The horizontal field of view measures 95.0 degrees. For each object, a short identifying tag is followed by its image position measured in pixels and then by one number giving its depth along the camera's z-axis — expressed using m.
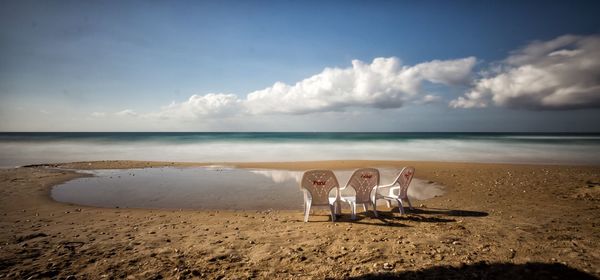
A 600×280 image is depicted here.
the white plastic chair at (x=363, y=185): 5.62
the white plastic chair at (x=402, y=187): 6.04
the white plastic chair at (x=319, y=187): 5.50
